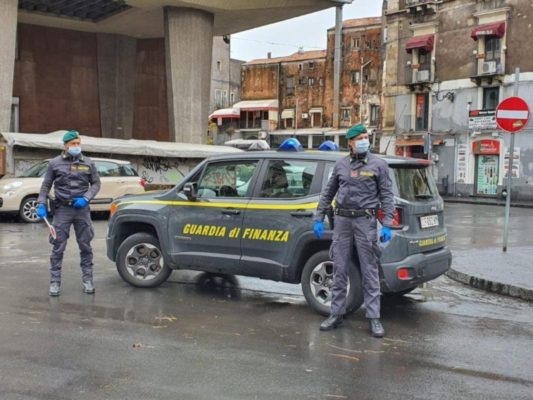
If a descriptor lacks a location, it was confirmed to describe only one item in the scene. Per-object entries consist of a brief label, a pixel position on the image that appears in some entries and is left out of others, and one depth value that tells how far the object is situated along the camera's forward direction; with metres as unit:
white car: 16.81
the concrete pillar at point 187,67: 29.66
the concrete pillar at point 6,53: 25.80
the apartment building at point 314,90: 61.44
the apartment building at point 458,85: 36.22
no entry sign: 11.69
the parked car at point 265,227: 6.72
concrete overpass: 29.66
